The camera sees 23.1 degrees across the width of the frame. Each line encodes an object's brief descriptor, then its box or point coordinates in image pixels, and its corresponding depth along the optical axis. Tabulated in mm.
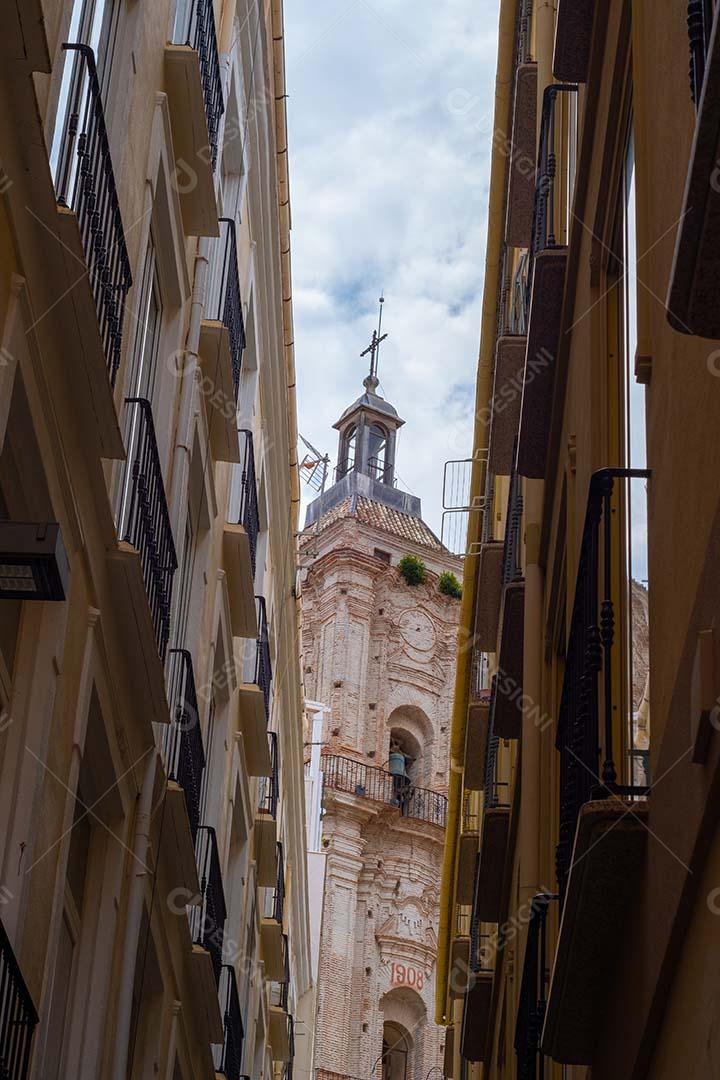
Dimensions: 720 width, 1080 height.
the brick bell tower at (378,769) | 52625
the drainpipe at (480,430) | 16047
